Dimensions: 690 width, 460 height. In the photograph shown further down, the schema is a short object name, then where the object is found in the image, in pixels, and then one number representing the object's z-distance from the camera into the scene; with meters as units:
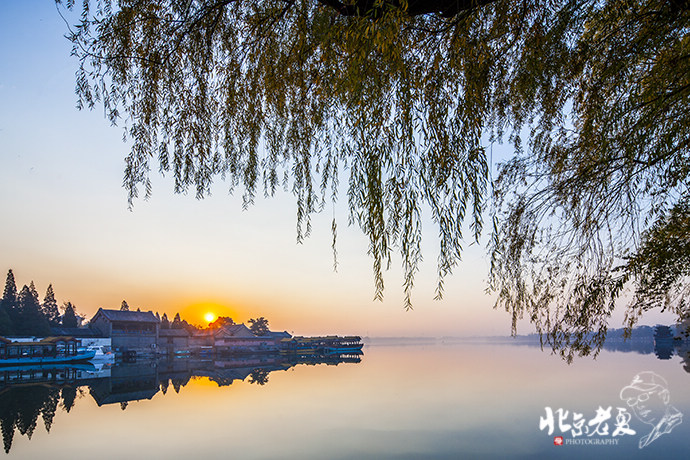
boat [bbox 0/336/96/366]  39.72
